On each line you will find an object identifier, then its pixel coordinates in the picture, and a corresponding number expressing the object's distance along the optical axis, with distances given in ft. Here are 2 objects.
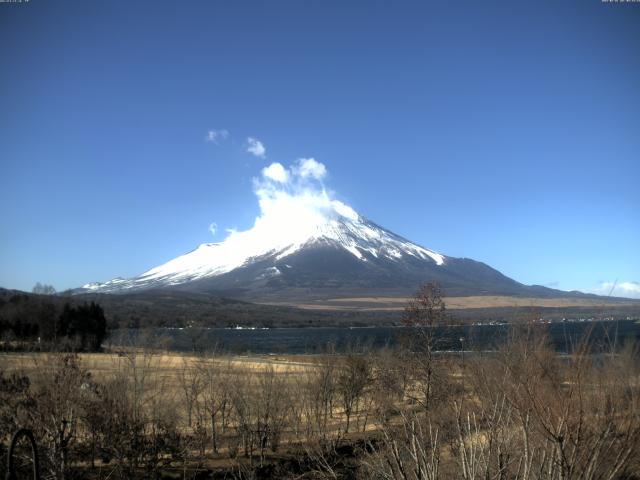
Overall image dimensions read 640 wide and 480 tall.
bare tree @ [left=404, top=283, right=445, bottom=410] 80.38
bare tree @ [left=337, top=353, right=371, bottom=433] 93.45
